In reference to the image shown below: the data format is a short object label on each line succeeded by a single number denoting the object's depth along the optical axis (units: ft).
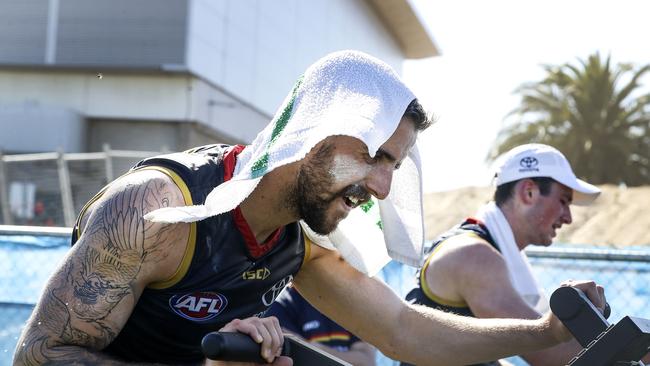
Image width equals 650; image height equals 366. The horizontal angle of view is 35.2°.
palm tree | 79.97
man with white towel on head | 9.12
